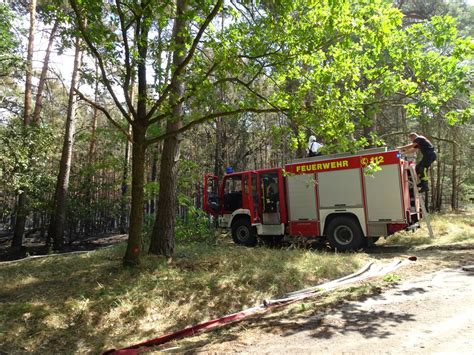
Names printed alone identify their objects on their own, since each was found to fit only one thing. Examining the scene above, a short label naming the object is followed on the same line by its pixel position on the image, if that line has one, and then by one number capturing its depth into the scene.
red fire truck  9.73
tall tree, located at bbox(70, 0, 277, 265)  5.63
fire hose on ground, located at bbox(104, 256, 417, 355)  4.32
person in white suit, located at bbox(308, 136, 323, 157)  11.20
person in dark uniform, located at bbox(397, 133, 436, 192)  9.50
